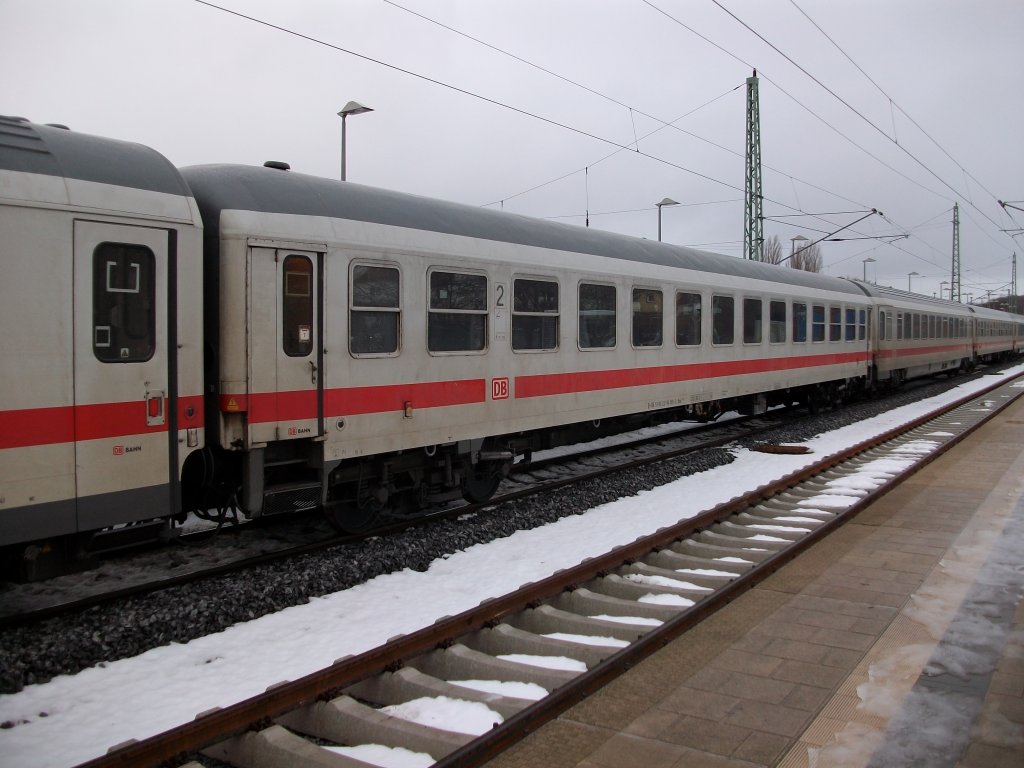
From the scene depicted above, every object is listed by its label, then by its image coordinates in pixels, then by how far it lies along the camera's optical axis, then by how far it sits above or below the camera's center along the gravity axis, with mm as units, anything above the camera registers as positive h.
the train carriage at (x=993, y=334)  40875 +2563
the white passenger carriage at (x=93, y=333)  5254 +341
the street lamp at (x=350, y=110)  15329 +5230
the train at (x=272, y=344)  5445 +334
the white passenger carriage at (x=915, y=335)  24125 +1551
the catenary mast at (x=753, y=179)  24484 +6078
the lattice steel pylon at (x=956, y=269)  55416 +7838
